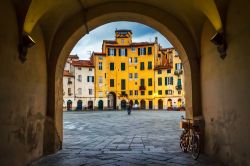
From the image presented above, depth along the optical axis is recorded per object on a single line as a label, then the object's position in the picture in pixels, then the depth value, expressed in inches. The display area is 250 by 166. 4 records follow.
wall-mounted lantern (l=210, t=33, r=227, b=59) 150.4
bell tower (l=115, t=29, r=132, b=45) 1658.1
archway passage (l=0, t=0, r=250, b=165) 135.4
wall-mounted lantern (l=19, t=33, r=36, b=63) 149.9
